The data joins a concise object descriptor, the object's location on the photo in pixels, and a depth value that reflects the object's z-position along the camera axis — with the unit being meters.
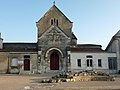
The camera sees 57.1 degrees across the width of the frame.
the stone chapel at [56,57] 17.95
